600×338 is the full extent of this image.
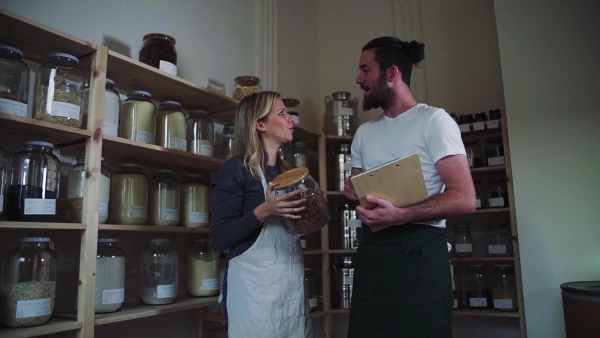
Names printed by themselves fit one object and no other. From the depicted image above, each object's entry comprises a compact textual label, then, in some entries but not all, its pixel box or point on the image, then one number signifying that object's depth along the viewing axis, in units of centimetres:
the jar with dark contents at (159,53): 185
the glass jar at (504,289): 247
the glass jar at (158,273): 174
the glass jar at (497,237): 262
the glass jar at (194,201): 196
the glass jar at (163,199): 184
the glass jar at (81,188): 157
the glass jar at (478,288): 256
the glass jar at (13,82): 135
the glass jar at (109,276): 154
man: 138
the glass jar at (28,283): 129
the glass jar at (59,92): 143
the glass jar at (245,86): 226
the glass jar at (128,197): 169
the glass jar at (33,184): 135
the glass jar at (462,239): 266
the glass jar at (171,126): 188
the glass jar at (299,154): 273
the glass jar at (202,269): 194
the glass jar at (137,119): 176
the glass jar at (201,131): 203
